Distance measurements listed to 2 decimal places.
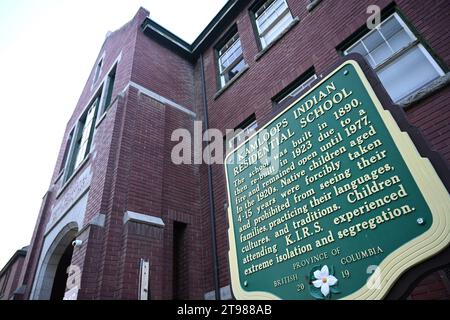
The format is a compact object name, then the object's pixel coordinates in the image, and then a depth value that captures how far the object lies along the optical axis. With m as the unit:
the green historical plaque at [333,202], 2.10
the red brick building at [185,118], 4.68
